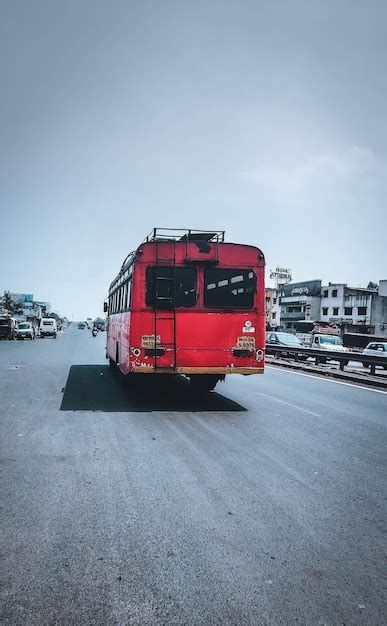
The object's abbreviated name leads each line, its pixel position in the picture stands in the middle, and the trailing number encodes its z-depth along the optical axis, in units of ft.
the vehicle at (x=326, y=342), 96.63
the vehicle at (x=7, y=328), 134.10
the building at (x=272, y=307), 300.20
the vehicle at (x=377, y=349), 77.52
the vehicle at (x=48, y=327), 160.56
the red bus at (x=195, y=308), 29.07
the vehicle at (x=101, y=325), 288.92
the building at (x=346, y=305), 219.00
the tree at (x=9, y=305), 370.10
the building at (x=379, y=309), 211.82
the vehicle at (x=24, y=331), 136.67
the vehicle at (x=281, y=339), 84.99
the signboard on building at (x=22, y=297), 513.45
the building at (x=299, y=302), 259.80
